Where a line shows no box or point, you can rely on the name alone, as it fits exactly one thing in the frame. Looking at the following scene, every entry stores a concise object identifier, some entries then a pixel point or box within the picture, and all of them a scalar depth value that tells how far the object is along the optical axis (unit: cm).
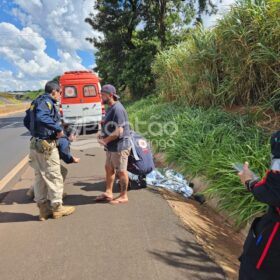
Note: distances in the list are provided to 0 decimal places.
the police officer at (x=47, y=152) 356
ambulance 1144
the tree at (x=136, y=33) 1730
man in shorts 391
